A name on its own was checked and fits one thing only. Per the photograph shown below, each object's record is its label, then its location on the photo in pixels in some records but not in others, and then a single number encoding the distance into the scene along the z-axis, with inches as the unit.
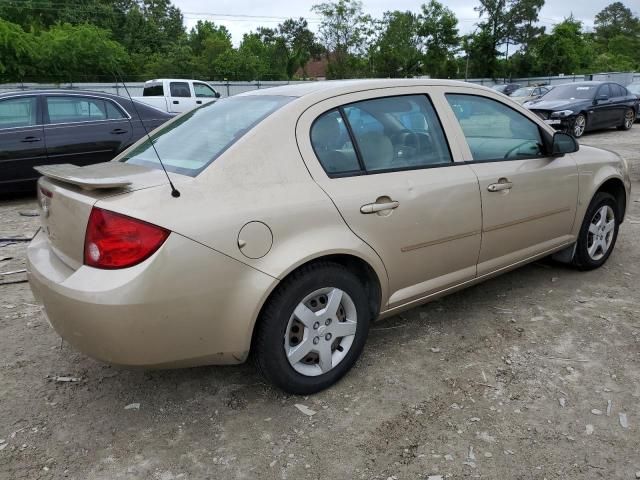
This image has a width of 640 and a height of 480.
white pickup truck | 682.2
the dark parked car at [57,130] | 269.4
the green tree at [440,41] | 2315.5
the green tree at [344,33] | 2378.2
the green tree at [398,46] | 2282.2
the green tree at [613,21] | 3560.5
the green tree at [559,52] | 2164.1
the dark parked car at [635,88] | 695.9
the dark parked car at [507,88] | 1116.5
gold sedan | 88.4
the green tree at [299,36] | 2898.6
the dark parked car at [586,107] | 535.5
